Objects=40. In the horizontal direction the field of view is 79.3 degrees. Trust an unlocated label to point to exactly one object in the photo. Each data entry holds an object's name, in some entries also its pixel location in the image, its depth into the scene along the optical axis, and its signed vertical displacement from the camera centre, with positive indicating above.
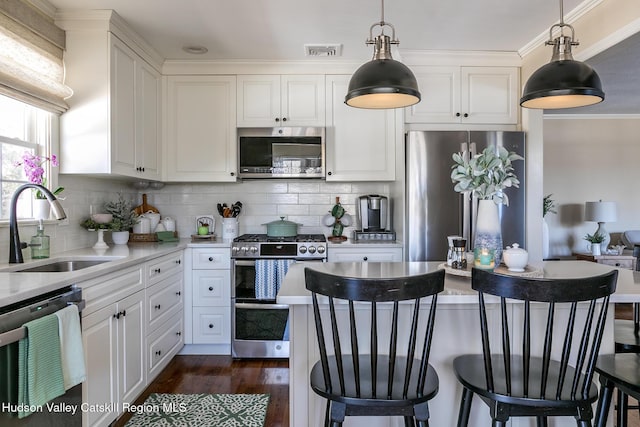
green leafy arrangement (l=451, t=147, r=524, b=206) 1.79 +0.15
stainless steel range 3.09 -0.65
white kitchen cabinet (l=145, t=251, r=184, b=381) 2.52 -0.72
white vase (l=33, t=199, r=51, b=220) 2.20 +0.01
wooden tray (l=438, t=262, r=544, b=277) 1.65 -0.28
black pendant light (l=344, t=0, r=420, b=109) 1.62 +0.55
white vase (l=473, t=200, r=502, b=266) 1.80 -0.10
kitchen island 1.61 -0.62
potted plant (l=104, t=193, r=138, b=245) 2.93 -0.09
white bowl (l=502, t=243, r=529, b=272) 1.69 -0.22
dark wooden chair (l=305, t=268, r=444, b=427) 1.15 -0.54
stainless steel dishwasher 1.28 -0.46
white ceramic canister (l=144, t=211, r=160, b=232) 3.44 -0.08
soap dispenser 2.18 -0.20
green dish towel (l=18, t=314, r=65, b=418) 1.33 -0.56
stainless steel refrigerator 3.03 +0.07
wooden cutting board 3.57 +0.01
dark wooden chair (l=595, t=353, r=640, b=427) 1.31 -0.59
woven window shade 2.04 +0.88
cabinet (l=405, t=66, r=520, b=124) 3.30 +0.97
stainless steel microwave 3.37 +0.47
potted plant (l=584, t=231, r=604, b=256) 4.66 -0.43
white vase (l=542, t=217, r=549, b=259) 4.31 -0.39
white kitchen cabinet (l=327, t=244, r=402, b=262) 3.13 -0.37
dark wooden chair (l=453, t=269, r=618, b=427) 1.15 -0.50
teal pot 3.35 -0.18
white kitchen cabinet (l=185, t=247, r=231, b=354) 3.17 -0.72
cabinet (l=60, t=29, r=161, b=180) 2.53 +0.68
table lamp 4.79 -0.08
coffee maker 3.47 -0.03
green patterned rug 2.20 -1.21
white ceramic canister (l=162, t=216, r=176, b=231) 3.43 -0.13
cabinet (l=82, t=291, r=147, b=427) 1.81 -0.79
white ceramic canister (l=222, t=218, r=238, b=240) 3.45 -0.17
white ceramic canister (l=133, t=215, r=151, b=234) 3.32 -0.15
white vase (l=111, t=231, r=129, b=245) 2.98 -0.21
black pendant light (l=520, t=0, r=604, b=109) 1.66 +0.56
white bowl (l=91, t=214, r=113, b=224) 2.79 -0.06
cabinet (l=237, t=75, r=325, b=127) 3.40 +0.96
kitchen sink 2.16 -0.33
